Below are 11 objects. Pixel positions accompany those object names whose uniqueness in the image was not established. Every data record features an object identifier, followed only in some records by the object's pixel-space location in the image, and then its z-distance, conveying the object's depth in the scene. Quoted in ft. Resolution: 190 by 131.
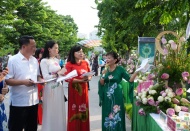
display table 9.08
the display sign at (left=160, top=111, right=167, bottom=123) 9.27
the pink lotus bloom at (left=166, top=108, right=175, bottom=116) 9.70
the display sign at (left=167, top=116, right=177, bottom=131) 7.93
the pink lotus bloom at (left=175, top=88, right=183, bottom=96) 10.92
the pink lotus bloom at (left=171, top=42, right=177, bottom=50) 11.12
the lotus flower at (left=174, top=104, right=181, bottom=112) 10.14
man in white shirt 11.42
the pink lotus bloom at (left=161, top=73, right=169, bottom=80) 11.06
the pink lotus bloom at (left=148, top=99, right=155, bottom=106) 10.98
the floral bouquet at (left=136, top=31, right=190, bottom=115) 10.72
